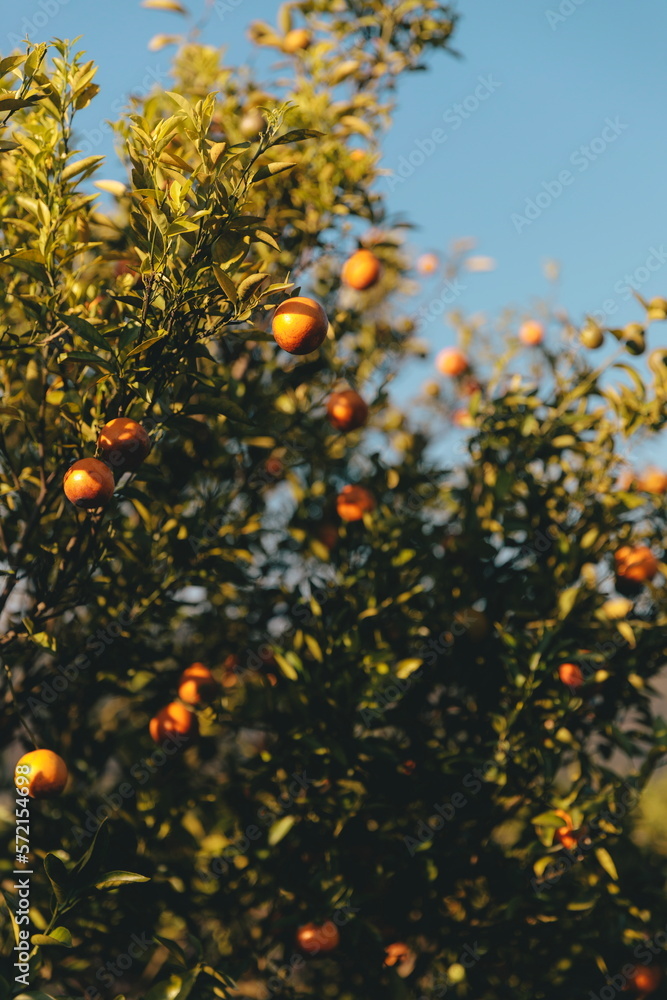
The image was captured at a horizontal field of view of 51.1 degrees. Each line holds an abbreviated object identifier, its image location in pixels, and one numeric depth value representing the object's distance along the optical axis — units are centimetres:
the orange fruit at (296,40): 302
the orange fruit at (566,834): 204
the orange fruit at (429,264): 434
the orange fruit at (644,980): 223
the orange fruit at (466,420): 276
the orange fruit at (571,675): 213
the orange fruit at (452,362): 395
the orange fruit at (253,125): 265
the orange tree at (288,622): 160
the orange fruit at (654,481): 295
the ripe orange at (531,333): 395
